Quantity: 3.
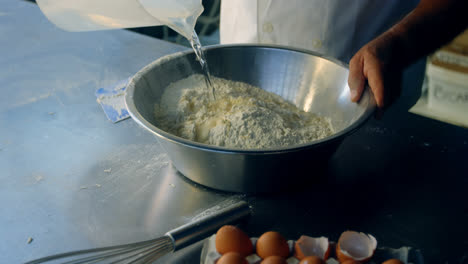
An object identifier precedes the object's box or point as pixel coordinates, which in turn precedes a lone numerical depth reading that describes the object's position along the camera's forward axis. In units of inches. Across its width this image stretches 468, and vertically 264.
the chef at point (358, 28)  32.0
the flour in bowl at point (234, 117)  28.3
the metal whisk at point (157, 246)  22.6
